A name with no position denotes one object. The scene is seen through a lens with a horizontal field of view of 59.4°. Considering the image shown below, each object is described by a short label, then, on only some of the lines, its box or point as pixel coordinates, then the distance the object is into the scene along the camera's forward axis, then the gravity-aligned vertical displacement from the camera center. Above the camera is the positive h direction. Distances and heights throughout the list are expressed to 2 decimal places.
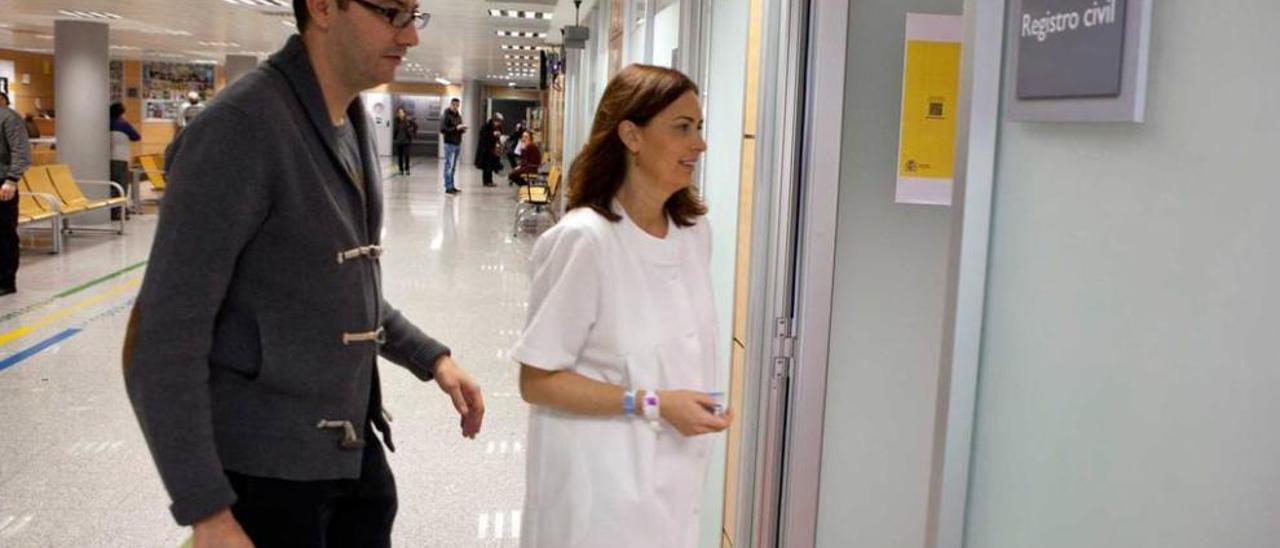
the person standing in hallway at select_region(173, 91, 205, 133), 19.23 +0.33
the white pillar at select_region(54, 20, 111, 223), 15.41 +0.30
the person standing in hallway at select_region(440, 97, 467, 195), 23.08 -0.01
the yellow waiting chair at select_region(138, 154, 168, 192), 17.91 -0.71
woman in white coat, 2.04 -0.37
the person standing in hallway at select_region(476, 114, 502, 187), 25.34 -0.21
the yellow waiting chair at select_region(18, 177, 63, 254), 11.62 -0.92
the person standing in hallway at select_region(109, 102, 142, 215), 16.28 -0.33
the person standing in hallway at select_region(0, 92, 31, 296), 9.23 -0.44
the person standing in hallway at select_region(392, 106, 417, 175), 30.98 +0.00
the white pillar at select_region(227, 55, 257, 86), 29.19 +1.69
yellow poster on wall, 2.52 +0.11
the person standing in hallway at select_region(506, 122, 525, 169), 27.22 -0.06
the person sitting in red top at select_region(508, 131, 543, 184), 18.11 -0.30
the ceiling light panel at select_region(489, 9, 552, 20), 16.14 +1.90
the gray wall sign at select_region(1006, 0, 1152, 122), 1.02 +0.10
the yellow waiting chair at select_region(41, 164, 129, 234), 12.85 -0.81
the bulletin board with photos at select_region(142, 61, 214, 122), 38.38 +1.48
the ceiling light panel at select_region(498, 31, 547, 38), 20.78 +2.03
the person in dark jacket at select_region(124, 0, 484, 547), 1.48 -0.25
